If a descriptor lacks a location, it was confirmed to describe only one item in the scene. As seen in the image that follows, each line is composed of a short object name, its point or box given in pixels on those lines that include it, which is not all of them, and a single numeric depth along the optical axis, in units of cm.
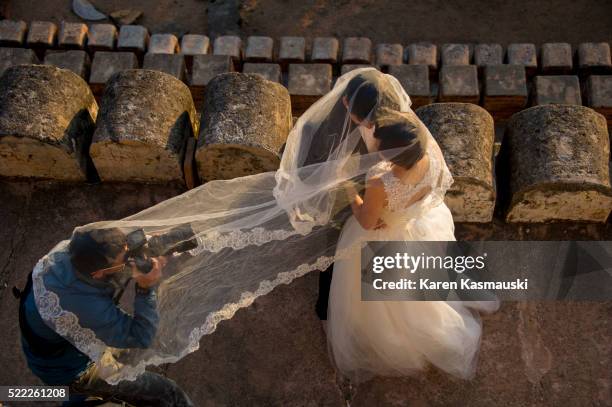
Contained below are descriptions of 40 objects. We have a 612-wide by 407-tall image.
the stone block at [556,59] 543
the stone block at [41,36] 582
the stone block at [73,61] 535
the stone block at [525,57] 550
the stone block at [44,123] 380
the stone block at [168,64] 525
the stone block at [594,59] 544
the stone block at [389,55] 562
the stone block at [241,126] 378
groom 321
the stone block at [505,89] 499
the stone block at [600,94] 482
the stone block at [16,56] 532
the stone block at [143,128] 381
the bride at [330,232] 321
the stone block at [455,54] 560
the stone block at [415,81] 503
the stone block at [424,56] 557
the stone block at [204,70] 519
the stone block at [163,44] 575
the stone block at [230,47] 570
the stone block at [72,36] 582
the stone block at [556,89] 488
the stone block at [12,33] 586
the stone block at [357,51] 560
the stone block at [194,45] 575
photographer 285
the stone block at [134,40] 583
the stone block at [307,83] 499
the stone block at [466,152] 361
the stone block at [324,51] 567
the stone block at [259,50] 569
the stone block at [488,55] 567
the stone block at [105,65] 523
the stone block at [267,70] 524
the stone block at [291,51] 570
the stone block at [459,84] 496
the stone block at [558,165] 357
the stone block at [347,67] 542
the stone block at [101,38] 586
